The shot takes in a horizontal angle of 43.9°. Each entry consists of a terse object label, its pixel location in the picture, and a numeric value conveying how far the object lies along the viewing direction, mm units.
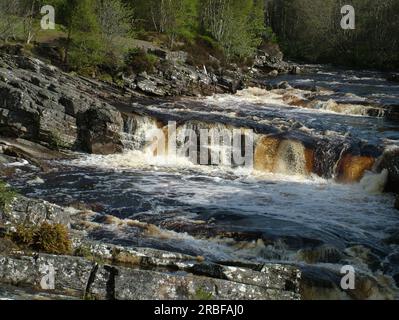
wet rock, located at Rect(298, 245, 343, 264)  13858
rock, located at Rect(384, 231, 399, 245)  15547
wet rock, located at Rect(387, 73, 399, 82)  57188
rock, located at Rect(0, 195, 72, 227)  10250
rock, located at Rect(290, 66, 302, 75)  66962
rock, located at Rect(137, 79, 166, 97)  38438
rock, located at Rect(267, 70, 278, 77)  63656
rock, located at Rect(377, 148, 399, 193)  22123
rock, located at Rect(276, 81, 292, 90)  48581
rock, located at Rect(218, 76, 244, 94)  46312
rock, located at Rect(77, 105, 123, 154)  26138
